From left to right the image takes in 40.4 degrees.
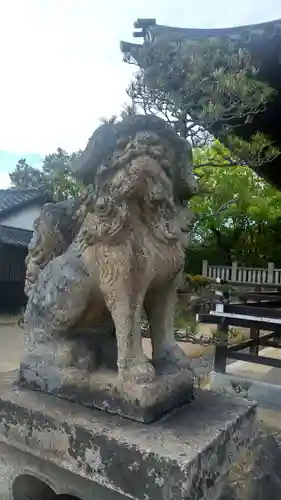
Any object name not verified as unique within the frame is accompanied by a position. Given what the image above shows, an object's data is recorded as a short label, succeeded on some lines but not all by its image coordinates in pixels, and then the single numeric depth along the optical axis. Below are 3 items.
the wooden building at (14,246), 8.14
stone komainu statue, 0.89
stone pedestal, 0.76
